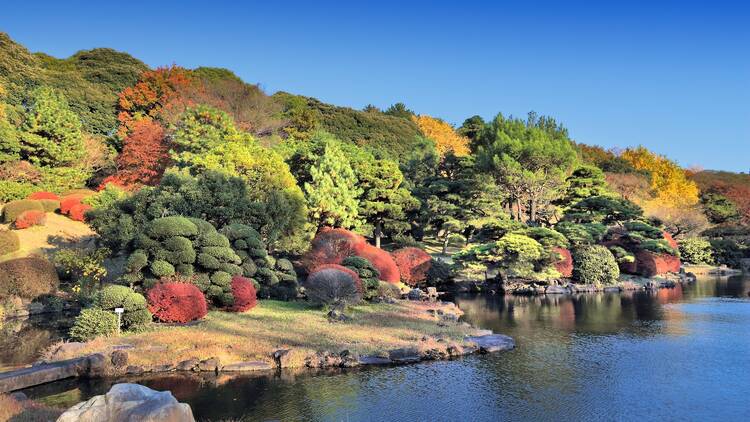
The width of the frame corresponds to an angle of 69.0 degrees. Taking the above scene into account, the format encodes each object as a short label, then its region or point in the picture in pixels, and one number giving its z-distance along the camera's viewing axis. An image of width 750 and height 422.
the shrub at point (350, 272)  20.83
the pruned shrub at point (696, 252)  46.97
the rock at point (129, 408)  6.42
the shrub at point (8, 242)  27.31
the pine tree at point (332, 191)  32.47
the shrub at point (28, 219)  30.97
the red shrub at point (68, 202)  33.69
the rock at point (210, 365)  13.53
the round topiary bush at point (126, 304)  15.95
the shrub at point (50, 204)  33.28
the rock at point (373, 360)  14.19
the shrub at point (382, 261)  28.19
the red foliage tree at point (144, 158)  36.03
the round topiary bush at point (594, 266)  33.22
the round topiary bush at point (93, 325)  15.41
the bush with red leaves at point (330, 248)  27.66
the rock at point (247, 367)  13.52
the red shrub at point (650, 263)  37.12
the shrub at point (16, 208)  31.28
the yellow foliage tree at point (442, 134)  70.75
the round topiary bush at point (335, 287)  20.11
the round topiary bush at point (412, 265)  31.23
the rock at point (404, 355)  14.56
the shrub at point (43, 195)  34.09
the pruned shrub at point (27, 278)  21.54
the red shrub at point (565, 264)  31.84
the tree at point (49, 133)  35.72
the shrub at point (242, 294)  19.34
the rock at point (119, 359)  13.38
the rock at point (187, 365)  13.57
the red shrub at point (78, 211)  33.42
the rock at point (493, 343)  15.93
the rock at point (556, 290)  31.38
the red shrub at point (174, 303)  17.03
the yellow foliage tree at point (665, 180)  54.00
